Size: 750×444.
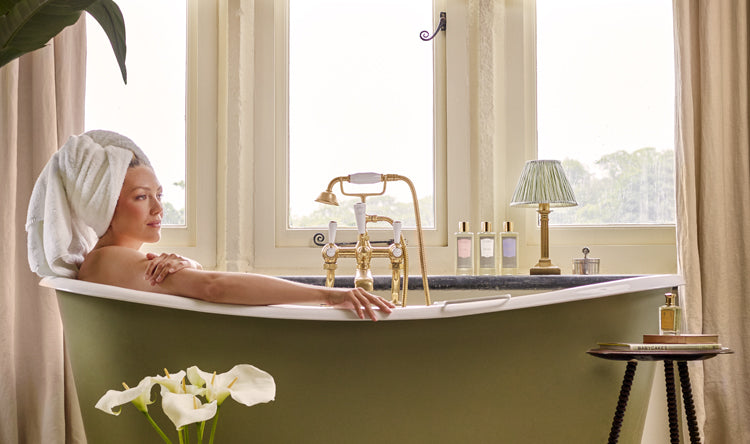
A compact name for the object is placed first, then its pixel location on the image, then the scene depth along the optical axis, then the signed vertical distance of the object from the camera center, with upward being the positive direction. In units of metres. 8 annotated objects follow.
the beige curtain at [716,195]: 2.20 +0.13
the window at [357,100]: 2.61 +0.54
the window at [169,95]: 2.58 +0.57
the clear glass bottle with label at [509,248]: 2.38 -0.05
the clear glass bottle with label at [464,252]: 2.39 -0.06
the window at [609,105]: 2.54 +0.51
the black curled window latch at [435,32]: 2.60 +0.81
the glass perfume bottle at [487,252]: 2.38 -0.06
